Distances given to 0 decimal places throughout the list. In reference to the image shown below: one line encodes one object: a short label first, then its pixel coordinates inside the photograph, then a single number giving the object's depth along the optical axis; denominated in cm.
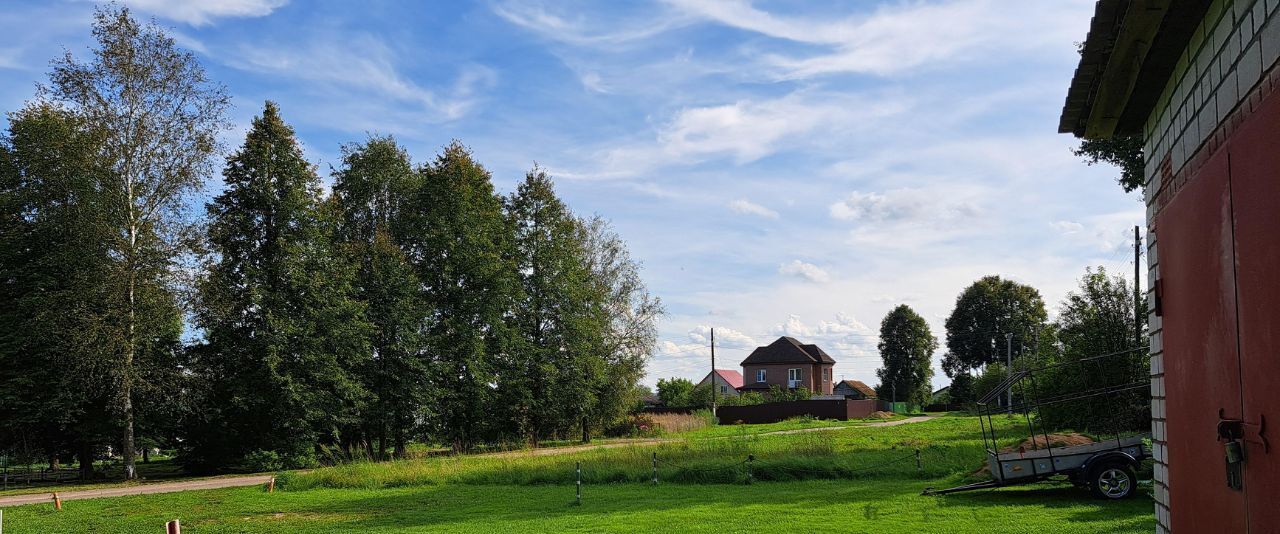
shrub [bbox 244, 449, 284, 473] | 3192
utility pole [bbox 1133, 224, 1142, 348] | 2482
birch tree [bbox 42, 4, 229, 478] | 2888
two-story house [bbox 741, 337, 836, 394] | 8950
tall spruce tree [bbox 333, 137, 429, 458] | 3694
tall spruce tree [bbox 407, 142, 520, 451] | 4012
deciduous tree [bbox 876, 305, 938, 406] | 8406
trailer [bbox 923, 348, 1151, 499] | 1422
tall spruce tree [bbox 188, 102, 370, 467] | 3228
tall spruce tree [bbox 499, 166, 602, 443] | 4400
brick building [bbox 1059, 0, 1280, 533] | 390
